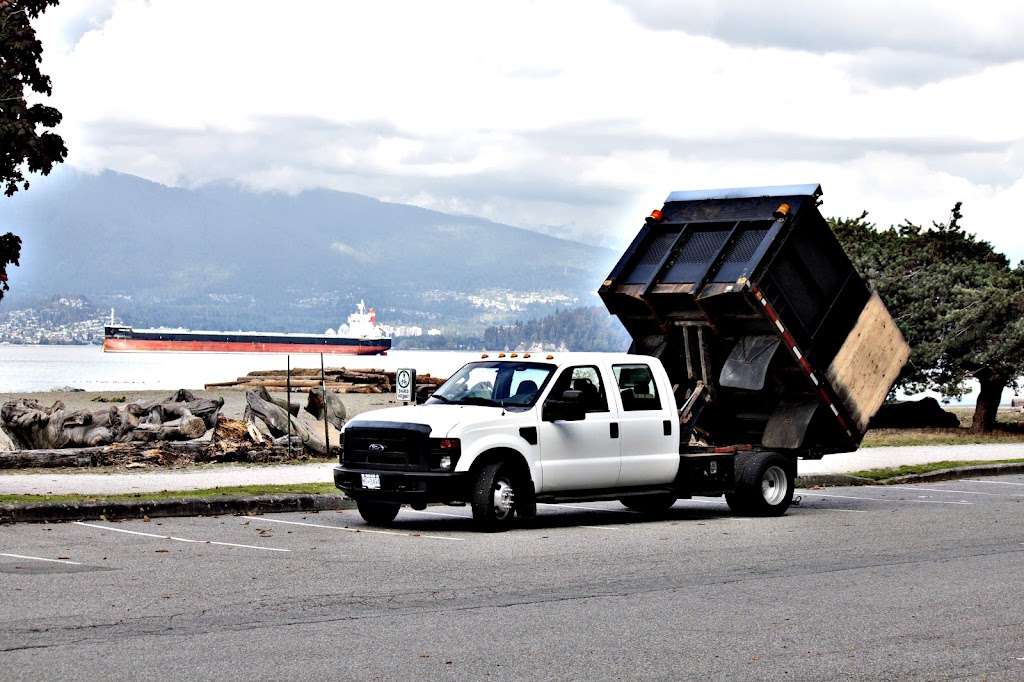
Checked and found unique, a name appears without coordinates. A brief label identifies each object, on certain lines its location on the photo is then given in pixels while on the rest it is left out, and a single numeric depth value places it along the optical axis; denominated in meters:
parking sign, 20.78
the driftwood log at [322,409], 28.88
